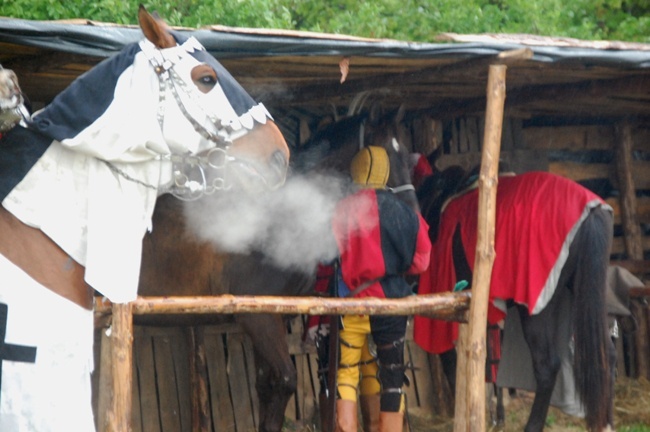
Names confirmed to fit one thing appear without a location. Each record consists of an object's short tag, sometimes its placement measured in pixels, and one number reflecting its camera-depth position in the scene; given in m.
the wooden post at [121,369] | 7.77
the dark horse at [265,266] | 10.70
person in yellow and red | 11.34
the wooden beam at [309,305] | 8.40
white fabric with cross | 6.57
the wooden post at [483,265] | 10.18
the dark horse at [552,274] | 11.59
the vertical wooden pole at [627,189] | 16.66
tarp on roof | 8.02
